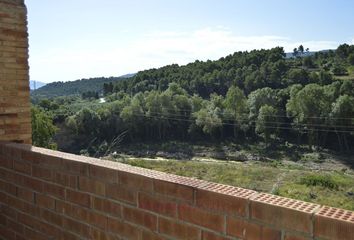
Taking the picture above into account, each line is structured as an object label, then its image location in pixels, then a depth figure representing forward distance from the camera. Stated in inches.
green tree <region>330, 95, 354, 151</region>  1648.6
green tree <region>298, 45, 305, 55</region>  3358.8
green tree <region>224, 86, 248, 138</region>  1979.6
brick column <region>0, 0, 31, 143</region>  122.6
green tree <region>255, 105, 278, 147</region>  1809.8
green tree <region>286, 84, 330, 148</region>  1727.4
